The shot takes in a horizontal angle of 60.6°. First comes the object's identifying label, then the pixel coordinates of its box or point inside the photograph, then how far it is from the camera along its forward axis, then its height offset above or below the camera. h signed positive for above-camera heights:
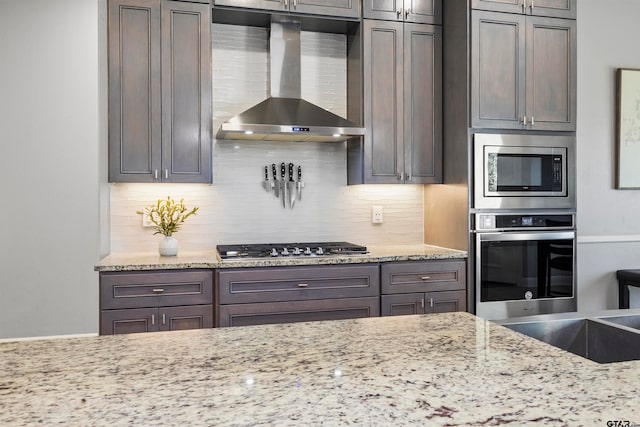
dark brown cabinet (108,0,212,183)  3.28 +0.68
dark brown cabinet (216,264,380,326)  3.13 -0.54
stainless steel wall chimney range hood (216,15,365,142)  3.34 +0.57
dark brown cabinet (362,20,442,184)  3.69 +0.68
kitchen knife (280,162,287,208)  3.85 +0.13
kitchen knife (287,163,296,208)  3.87 +0.11
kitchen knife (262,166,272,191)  3.84 +0.14
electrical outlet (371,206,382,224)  4.05 -0.09
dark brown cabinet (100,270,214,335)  3.01 -0.55
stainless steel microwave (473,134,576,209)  3.53 +0.20
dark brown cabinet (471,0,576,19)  3.54 +1.29
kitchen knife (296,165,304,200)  3.88 +0.14
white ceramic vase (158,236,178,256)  3.39 -0.28
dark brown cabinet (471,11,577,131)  3.54 +0.86
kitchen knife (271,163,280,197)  3.84 +0.14
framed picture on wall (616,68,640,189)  4.32 +0.58
